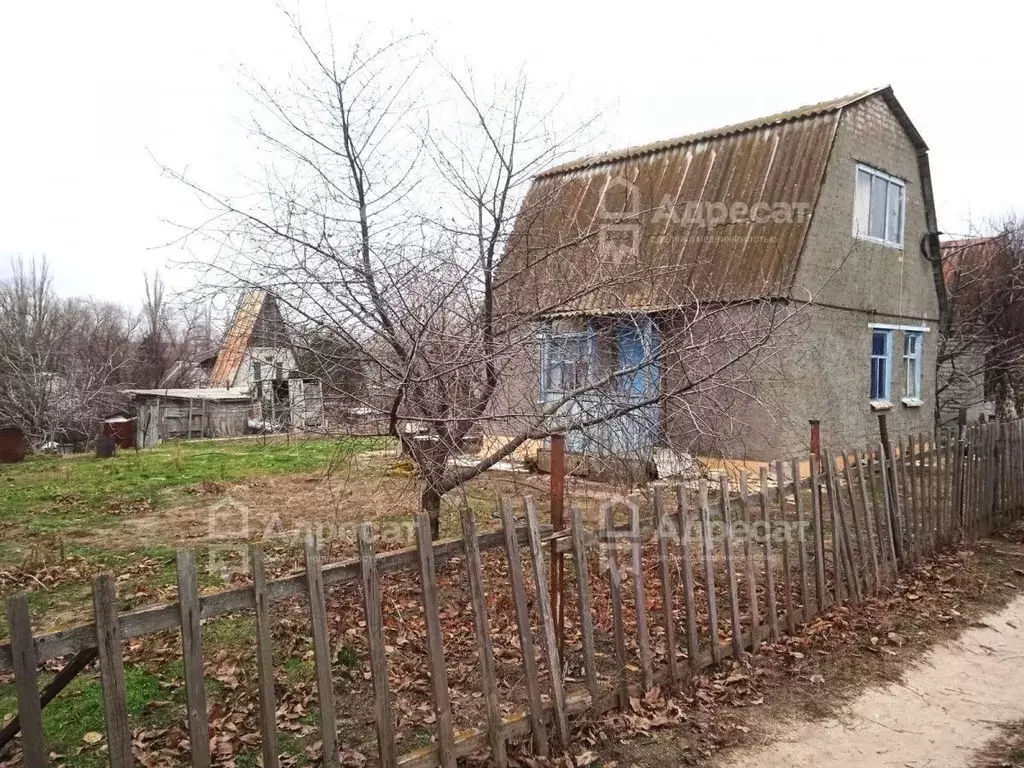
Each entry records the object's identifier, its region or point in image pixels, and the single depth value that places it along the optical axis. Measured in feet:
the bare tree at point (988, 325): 56.90
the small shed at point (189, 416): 69.92
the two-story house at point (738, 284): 16.60
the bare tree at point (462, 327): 15.02
